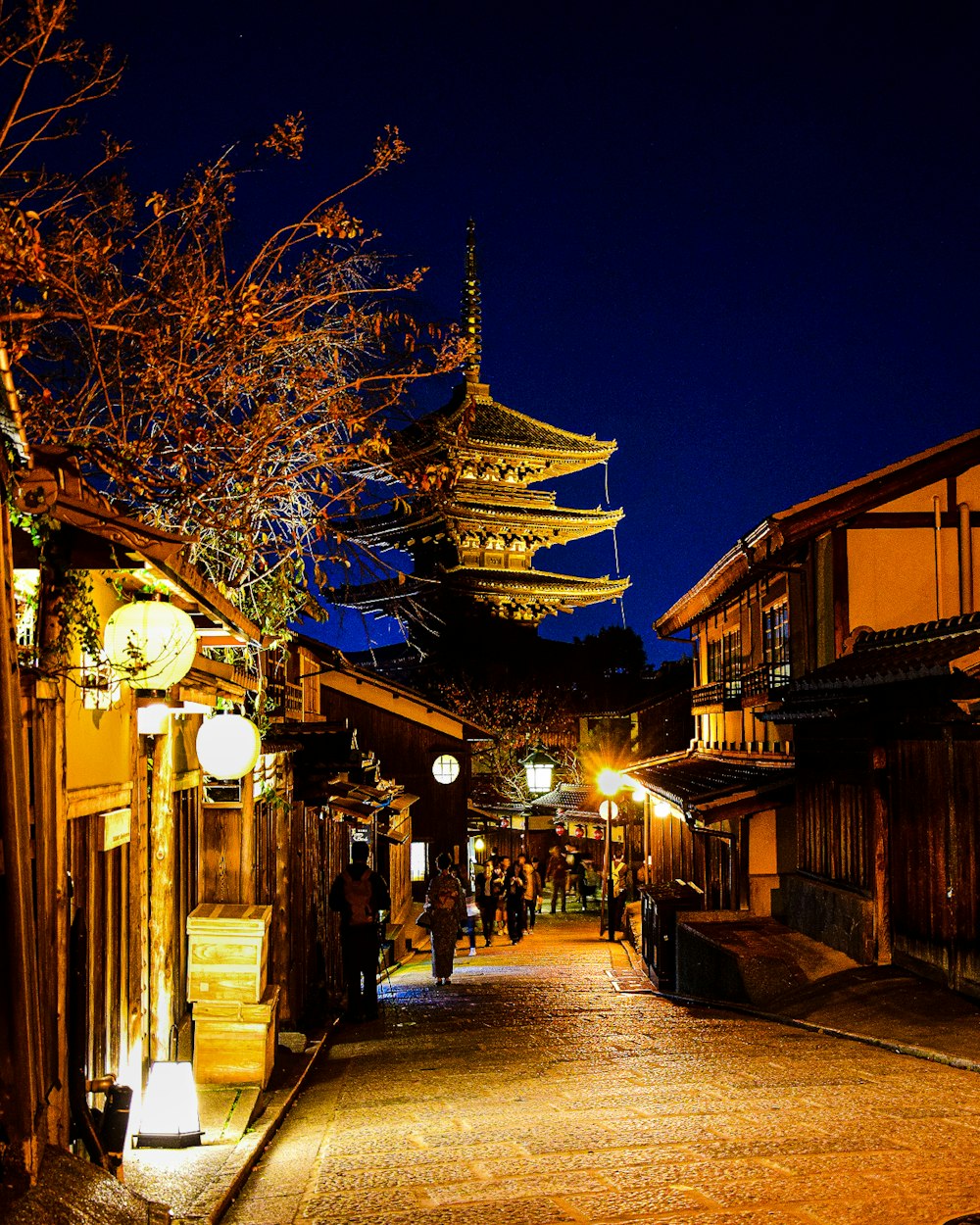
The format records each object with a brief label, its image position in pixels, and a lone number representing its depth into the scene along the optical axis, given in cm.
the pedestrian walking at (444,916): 1850
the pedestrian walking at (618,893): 2720
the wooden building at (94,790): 564
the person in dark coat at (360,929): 1432
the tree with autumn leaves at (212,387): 874
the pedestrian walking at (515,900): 2786
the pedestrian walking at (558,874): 3675
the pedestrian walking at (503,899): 2991
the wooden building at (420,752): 3303
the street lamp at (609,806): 2722
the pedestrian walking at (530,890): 3038
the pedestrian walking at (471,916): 2670
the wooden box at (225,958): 965
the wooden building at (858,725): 1149
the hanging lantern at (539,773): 3450
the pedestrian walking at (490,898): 2864
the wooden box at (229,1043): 966
